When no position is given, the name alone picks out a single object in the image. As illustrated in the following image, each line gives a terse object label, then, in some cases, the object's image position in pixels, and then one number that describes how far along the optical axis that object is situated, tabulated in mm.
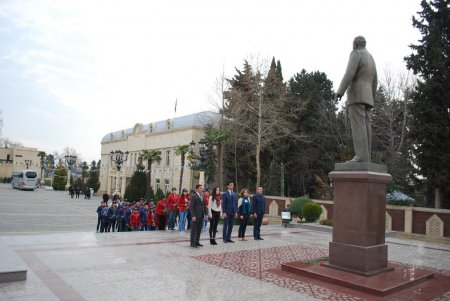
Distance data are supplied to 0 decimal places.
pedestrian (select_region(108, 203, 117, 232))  16172
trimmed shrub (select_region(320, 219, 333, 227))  18812
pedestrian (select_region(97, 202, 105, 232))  16125
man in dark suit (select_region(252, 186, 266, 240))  13406
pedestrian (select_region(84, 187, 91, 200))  47531
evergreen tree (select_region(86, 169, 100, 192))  59734
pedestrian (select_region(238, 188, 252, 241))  13336
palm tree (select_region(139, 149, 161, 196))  43531
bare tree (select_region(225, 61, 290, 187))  32688
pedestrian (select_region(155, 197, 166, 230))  15594
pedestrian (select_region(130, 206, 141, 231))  15594
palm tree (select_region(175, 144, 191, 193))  39344
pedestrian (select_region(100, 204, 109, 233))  16109
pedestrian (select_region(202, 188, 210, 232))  14192
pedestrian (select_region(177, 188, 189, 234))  14273
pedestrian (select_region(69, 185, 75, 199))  49312
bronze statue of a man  8592
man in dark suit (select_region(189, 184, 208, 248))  11031
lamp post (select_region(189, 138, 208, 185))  21312
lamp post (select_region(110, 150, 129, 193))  30256
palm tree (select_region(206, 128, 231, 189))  28547
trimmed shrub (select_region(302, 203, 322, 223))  20266
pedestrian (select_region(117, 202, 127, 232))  16062
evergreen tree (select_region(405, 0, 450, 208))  19219
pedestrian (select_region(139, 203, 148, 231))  15558
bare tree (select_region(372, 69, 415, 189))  26938
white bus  56906
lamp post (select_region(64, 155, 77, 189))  55438
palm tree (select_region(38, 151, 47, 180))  87844
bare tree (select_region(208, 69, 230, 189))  28514
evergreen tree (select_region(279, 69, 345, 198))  37625
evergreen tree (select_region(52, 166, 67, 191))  69000
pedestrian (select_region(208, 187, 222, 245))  12453
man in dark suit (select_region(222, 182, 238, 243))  12492
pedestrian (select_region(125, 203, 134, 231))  15967
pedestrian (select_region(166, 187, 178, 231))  14891
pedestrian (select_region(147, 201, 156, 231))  15750
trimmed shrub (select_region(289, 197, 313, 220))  22094
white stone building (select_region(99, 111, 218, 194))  44438
